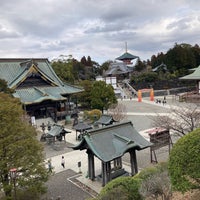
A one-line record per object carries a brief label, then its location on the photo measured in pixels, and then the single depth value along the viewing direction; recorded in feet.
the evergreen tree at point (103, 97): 121.29
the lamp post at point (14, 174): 39.27
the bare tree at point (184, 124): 58.14
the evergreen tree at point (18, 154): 40.09
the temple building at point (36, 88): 114.83
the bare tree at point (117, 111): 102.02
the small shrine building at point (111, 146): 47.88
